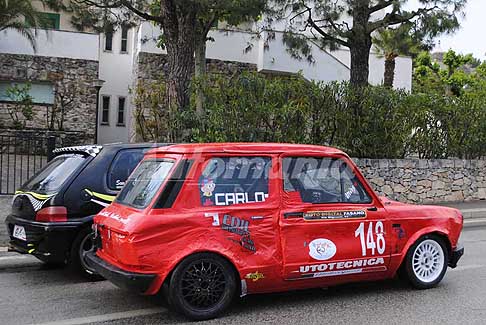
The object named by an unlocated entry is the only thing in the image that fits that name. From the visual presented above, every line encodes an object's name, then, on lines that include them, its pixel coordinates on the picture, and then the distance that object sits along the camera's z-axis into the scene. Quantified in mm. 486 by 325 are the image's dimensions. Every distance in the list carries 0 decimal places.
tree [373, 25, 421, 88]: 15094
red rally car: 5180
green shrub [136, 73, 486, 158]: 12531
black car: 6664
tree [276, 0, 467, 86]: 14430
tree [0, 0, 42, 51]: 20094
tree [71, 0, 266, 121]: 13164
